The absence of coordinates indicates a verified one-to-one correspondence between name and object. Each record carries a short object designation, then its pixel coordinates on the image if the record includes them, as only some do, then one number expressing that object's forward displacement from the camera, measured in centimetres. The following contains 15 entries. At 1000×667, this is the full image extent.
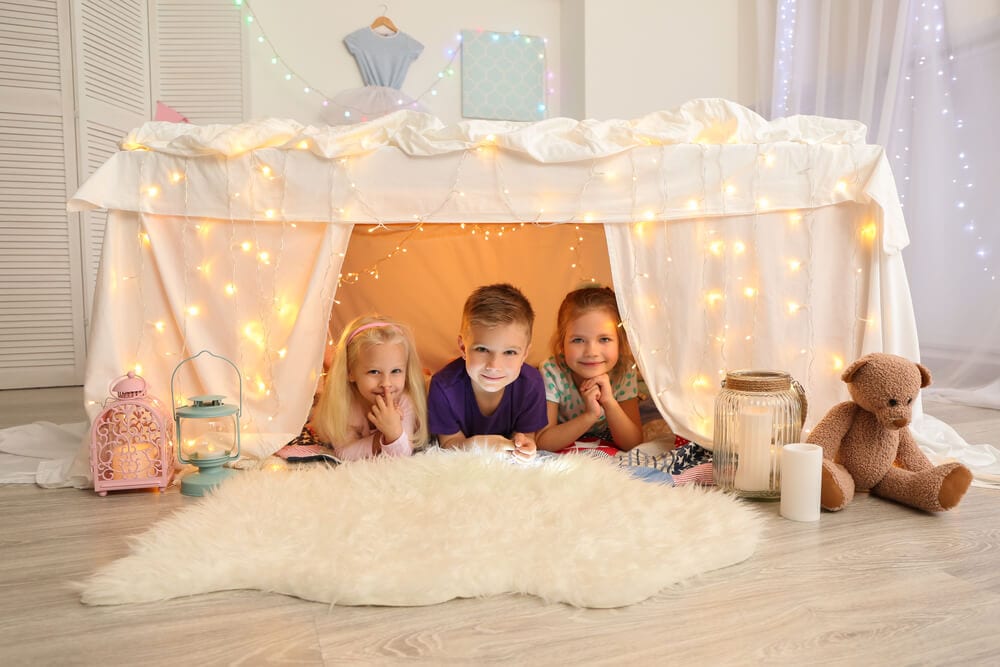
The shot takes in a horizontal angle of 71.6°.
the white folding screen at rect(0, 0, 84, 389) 341
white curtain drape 269
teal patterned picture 443
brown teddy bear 143
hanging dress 415
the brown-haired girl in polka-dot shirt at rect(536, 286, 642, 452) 193
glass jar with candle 153
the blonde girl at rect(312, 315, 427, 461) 185
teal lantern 161
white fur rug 108
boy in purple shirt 183
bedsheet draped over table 174
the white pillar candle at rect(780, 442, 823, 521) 140
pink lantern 164
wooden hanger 421
